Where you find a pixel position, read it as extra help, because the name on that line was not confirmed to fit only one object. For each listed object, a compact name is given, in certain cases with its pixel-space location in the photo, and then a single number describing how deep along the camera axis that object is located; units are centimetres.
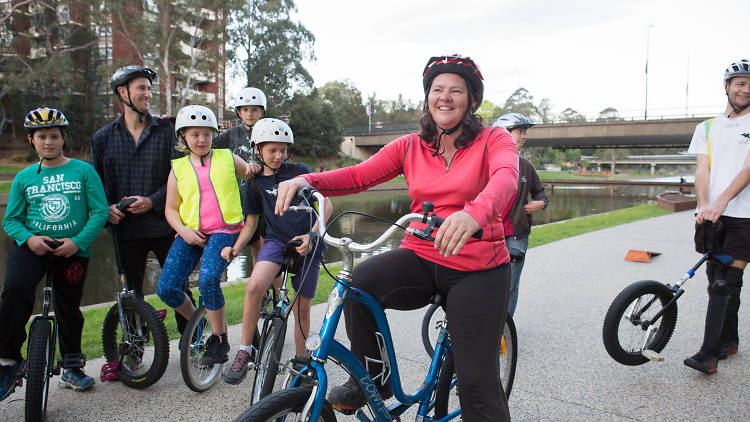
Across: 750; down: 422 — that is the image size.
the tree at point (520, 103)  10392
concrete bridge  3719
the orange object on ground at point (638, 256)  840
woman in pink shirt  223
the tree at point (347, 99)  8215
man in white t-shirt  357
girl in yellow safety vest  354
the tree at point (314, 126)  4628
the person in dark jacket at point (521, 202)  434
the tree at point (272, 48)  3975
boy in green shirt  310
